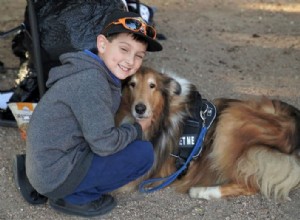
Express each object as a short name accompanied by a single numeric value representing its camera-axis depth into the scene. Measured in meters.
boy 2.58
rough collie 3.14
